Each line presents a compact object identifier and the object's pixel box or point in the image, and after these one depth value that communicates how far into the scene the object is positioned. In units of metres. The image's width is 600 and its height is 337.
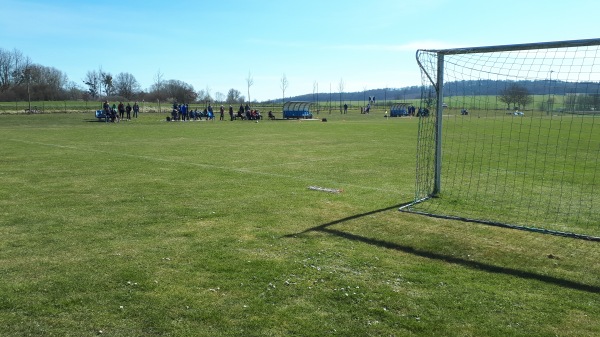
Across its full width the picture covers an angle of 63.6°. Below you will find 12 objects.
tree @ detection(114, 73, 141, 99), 102.88
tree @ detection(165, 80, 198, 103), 98.50
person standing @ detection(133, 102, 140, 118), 51.57
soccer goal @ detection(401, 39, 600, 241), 8.30
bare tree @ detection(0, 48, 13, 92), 88.56
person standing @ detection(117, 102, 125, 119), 46.84
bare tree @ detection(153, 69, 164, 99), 100.81
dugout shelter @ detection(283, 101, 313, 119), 55.78
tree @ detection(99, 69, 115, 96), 94.78
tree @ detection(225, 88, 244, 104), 113.70
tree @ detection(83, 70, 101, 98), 98.81
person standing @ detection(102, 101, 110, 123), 43.22
